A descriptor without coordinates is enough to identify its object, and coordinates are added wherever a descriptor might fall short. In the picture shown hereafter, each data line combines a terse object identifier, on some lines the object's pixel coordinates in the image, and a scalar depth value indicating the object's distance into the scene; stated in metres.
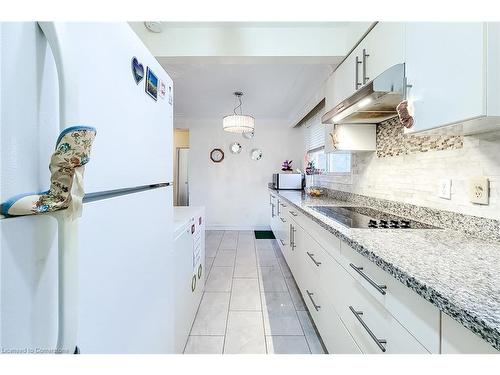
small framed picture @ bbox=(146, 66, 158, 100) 0.90
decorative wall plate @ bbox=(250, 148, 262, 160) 5.22
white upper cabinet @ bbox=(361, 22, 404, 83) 1.28
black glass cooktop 1.30
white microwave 4.28
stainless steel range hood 1.24
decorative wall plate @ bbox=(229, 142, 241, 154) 5.18
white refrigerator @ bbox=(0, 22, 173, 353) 0.39
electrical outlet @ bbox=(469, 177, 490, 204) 1.08
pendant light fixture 3.39
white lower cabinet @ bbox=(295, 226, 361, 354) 1.21
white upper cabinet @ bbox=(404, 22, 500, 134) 0.79
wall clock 5.22
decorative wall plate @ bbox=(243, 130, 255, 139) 5.11
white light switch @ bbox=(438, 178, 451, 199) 1.29
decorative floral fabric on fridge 0.40
